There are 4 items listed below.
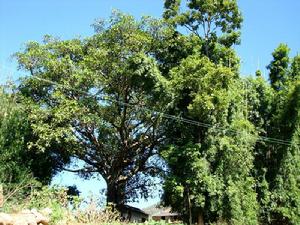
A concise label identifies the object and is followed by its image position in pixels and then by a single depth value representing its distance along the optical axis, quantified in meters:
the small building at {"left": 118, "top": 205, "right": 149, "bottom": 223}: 15.54
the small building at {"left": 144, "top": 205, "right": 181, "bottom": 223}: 28.03
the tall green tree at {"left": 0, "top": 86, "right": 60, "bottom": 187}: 12.43
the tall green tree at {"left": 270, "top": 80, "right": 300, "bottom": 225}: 14.19
